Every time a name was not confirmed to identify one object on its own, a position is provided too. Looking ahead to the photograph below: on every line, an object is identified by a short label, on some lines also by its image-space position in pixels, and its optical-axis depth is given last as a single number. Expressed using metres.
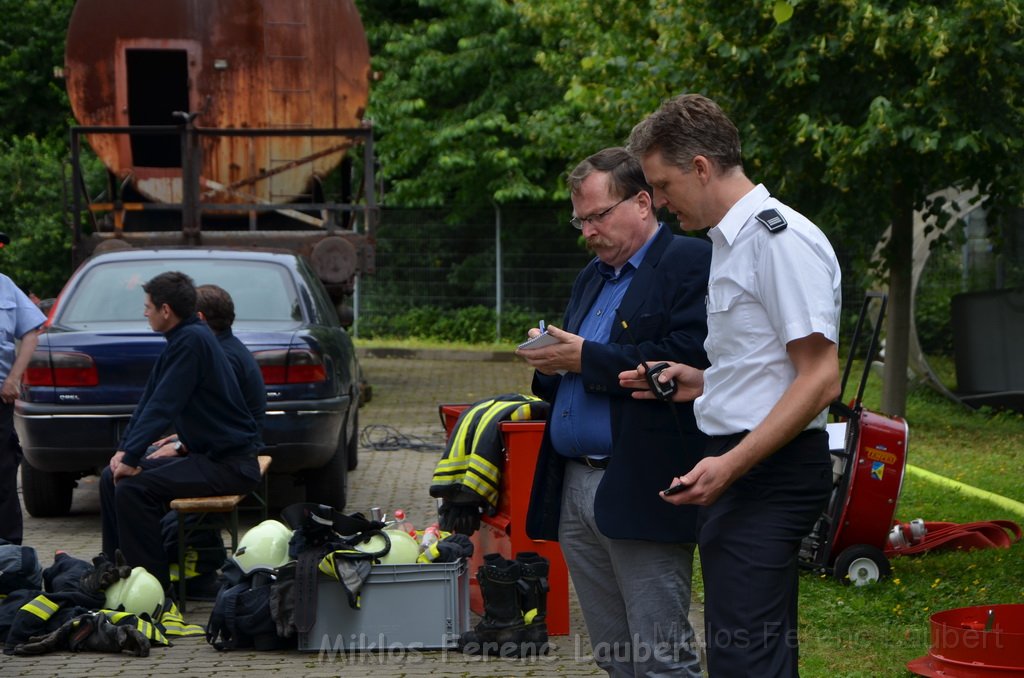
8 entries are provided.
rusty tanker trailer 14.12
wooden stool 7.30
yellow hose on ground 9.63
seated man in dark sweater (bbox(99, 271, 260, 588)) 7.34
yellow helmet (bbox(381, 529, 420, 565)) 6.67
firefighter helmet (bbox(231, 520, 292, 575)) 7.00
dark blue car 8.96
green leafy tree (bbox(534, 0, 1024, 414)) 11.69
